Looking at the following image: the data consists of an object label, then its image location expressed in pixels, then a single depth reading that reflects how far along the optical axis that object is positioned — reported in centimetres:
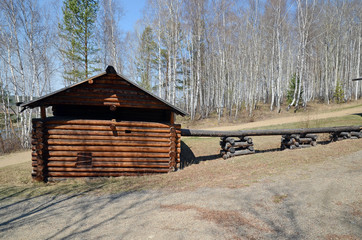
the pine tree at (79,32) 2132
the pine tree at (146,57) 2813
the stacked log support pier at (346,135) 1184
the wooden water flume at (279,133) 1068
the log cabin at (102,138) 793
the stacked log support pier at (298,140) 1116
